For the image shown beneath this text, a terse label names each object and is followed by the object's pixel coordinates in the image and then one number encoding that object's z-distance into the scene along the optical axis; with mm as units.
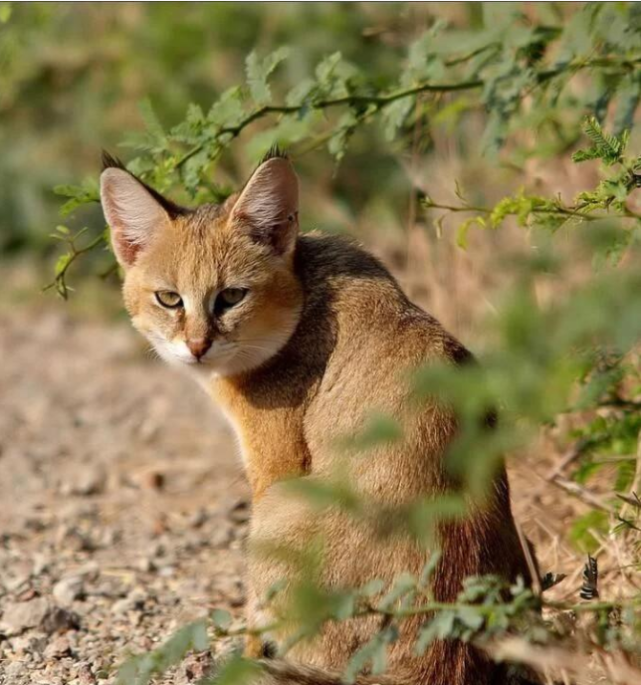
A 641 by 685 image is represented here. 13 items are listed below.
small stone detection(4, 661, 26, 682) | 9516
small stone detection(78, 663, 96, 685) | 9326
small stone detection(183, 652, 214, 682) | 9266
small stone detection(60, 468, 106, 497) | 14719
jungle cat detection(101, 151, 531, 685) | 8367
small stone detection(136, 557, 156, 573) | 12172
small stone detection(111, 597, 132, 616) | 10984
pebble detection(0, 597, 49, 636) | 10398
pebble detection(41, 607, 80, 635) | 10398
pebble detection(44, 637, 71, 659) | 9945
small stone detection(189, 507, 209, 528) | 13570
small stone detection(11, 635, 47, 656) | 10039
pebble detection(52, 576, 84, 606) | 11187
